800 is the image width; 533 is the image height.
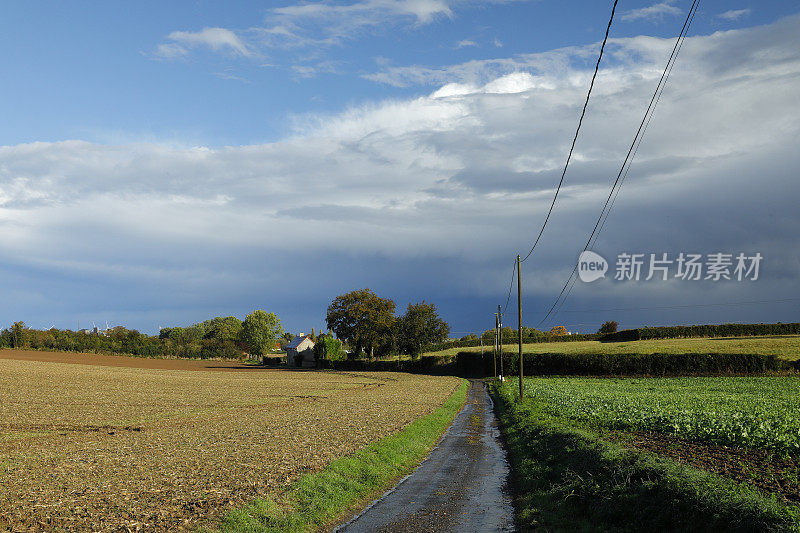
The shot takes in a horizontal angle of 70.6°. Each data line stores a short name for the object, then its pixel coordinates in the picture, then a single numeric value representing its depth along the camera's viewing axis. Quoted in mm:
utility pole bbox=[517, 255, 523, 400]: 49281
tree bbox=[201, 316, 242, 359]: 178438
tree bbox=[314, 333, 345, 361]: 143375
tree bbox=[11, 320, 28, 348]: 127625
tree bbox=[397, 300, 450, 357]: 134875
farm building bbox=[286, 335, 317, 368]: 158450
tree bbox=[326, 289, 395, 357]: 134500
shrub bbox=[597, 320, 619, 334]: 171862
